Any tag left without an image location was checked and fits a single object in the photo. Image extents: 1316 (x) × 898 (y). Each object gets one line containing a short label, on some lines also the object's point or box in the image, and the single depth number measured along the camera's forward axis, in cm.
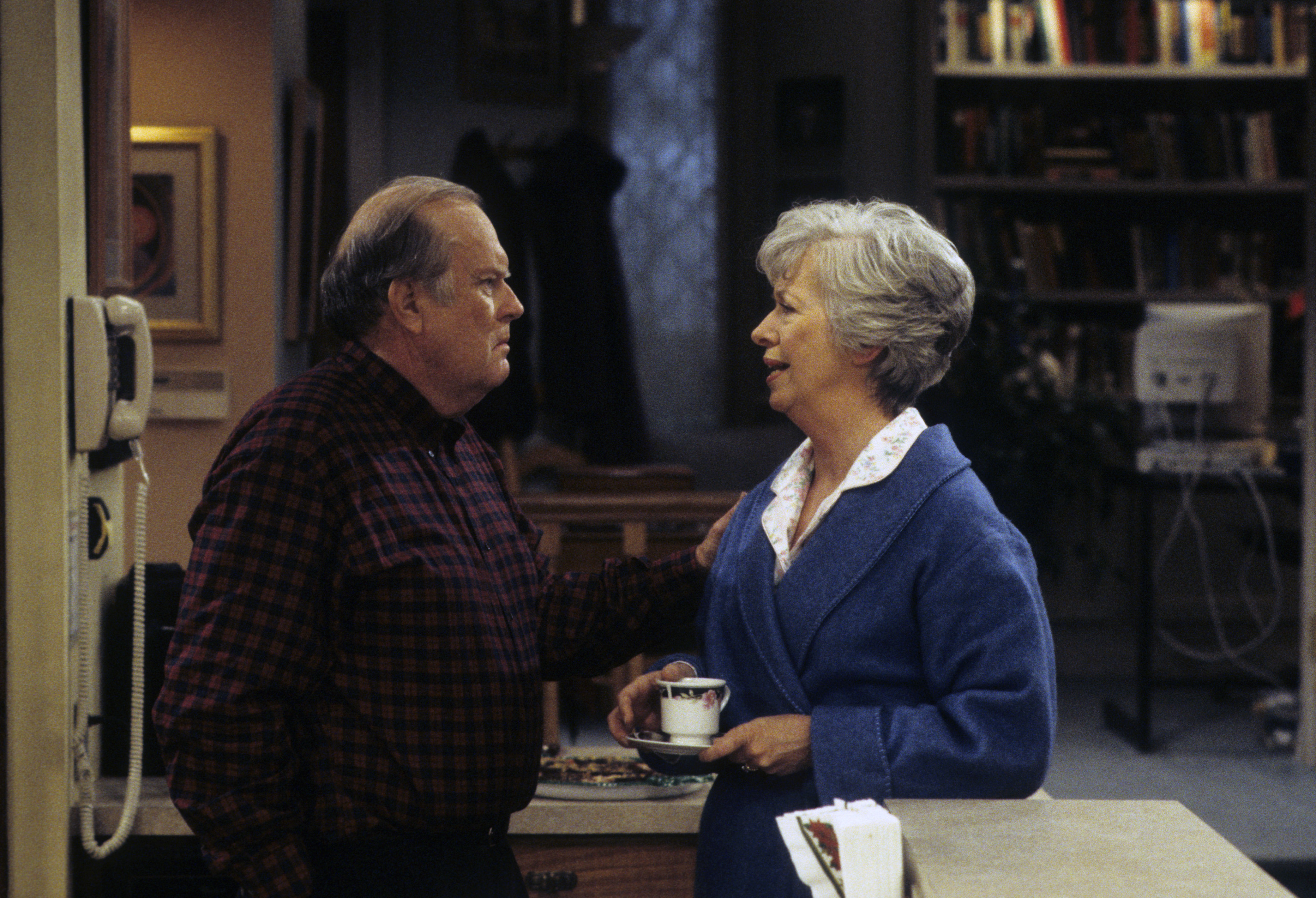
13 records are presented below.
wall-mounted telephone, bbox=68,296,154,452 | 391
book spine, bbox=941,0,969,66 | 1141
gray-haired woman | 280
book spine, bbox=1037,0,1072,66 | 1143
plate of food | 422
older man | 285
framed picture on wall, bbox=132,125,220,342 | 739
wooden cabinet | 422
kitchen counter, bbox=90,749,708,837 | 418
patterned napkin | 221
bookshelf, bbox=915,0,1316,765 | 1145
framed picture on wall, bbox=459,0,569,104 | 1055
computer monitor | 952
